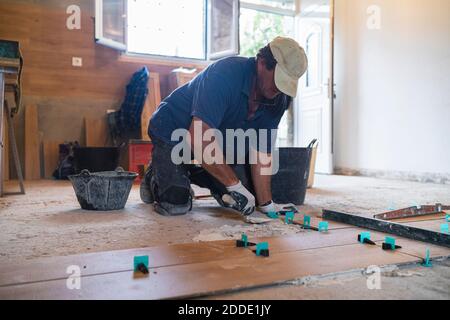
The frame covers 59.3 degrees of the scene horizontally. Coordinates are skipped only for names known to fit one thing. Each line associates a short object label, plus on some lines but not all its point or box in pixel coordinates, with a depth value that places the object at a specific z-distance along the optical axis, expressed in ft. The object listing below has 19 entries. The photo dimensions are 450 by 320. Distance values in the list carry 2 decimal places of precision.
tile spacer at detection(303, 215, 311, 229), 5.56
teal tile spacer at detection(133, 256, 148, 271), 3.55
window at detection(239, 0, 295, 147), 23.12
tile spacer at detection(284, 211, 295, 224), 5.95
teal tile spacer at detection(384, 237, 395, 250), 4.28
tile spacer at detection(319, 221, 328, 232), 5.34
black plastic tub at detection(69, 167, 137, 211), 7.12
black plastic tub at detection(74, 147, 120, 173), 11.87
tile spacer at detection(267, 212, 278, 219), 6.48
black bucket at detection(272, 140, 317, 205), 7.66
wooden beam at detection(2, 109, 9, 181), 13.64
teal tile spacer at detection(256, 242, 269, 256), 4.02
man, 5.72
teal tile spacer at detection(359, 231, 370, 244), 4.64
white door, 17.47
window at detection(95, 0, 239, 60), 15.99
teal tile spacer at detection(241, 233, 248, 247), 4.41
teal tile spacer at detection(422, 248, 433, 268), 3.79
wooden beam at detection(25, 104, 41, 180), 14.30
